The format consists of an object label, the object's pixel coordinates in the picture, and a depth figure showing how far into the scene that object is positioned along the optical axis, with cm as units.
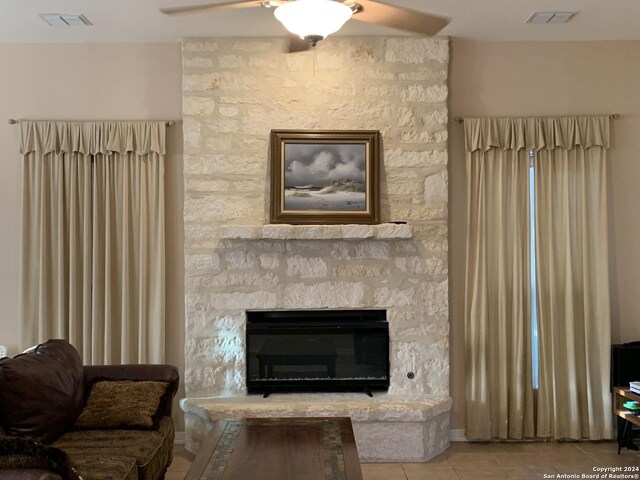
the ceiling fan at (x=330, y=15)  264
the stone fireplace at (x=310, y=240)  480
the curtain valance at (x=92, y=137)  484
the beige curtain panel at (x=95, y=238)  481
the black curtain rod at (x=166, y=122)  487
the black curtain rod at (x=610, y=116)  494
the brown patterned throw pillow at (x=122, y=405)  360
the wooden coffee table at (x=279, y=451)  272
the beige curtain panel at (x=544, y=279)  484
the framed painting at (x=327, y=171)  478
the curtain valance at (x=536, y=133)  487
